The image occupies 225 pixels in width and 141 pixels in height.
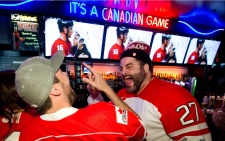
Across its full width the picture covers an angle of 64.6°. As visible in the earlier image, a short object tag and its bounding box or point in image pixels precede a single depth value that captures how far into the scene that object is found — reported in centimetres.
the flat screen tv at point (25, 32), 387
